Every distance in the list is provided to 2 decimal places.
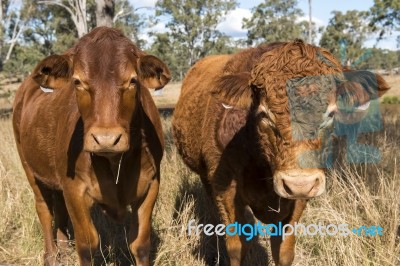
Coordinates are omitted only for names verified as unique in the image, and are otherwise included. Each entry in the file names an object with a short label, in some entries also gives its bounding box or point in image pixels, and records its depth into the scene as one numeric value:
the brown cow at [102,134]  2.59
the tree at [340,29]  41.91
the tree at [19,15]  32.20
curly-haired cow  2.20
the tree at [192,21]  44.97
